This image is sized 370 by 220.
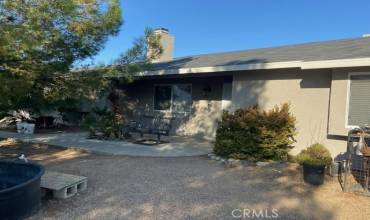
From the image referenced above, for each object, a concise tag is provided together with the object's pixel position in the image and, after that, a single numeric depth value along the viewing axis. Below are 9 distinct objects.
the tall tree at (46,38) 6.00
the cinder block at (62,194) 5.05
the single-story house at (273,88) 7.41
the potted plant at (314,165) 6.39
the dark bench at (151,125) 11.17
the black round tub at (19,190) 3.89
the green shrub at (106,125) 11.41
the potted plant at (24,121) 12.64
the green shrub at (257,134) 8.03
